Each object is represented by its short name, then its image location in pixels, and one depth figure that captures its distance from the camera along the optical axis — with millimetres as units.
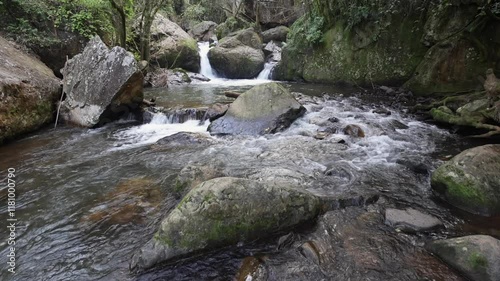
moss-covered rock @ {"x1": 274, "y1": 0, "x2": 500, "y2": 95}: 7531
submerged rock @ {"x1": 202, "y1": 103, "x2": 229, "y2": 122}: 7656
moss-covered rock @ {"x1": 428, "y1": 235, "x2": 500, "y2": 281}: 2484
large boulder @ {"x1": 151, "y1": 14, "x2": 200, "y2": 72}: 15180
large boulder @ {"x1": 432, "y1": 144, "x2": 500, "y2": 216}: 3494
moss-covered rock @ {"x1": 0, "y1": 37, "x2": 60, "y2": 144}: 6062
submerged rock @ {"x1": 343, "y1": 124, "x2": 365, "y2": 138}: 6461
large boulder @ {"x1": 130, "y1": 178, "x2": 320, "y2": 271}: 2838
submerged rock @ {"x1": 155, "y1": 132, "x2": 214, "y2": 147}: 6327
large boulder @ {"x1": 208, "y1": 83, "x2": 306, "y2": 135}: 6934
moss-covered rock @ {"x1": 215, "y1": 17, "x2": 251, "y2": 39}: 22328
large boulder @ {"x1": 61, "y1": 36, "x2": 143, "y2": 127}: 7352
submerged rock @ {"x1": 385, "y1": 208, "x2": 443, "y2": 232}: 3227
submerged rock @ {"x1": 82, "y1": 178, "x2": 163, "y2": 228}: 3545
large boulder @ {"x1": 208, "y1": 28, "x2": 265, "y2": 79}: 15375
